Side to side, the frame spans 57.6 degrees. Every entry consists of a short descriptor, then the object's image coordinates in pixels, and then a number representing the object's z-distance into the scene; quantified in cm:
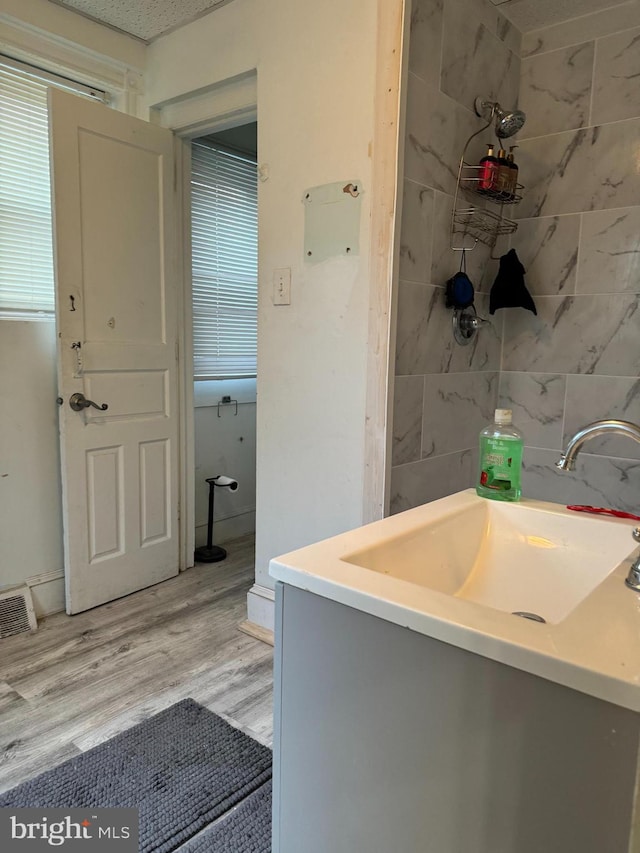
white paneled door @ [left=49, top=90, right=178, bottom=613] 235
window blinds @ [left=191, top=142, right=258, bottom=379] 319
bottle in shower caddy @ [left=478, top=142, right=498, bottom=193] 202
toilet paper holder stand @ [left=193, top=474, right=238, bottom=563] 315
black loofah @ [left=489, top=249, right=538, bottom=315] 222
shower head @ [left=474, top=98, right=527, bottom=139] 204
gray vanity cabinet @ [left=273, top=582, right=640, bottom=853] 64
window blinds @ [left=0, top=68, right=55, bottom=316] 231
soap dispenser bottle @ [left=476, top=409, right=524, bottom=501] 134
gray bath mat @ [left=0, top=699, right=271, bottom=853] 147
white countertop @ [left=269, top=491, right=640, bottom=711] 64
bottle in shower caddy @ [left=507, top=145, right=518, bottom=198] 207
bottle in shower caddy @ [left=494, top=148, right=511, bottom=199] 204
